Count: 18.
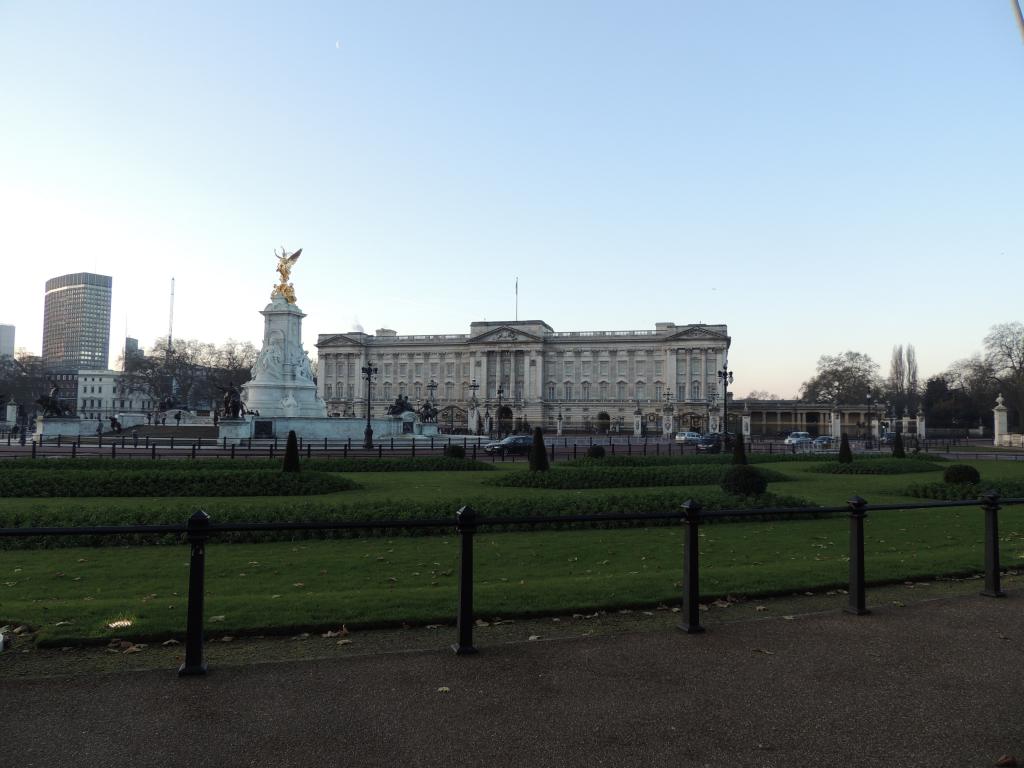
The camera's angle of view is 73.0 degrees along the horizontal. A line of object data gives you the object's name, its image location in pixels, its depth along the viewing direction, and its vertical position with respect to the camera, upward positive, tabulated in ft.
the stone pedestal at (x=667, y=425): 354.08 -1.20
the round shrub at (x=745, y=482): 56.70 -4.78
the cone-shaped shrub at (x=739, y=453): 81.35 -3.56
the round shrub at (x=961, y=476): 67.62 -4.92
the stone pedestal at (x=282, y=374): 179.32 +11.96
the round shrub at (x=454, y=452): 98.75 -4.50
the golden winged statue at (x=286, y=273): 189.67 +41.08
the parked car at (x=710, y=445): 140.56 -4.89
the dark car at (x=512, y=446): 132.26 -4.87
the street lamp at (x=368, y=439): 129.05 -3.89
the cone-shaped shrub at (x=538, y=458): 77.00 -4.08
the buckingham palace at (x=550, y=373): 408.05 +30.30
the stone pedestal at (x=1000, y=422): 221.87 +1.25
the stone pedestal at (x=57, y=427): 174.09 -2.54
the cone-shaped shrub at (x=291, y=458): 65.92 -3.69
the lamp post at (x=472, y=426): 330.69 -2.11
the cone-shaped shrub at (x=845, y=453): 103.81 -4.39
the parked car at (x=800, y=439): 197.86 -4.69
